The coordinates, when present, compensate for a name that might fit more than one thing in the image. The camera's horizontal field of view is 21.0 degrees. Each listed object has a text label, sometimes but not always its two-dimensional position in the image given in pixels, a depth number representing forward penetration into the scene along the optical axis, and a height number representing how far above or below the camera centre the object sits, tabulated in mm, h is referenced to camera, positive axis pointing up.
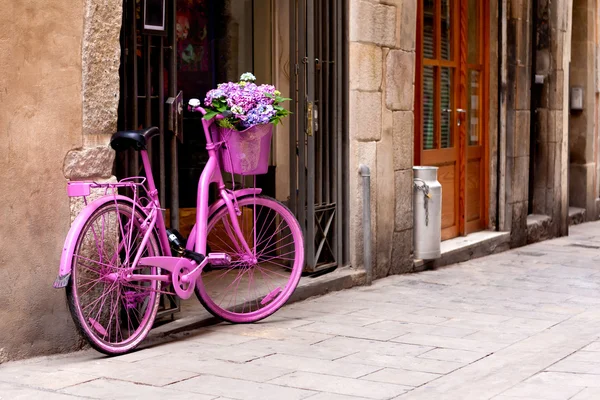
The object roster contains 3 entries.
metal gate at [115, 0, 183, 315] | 8463 +49
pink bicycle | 7764 -784
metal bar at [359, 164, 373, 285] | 11570 -838
